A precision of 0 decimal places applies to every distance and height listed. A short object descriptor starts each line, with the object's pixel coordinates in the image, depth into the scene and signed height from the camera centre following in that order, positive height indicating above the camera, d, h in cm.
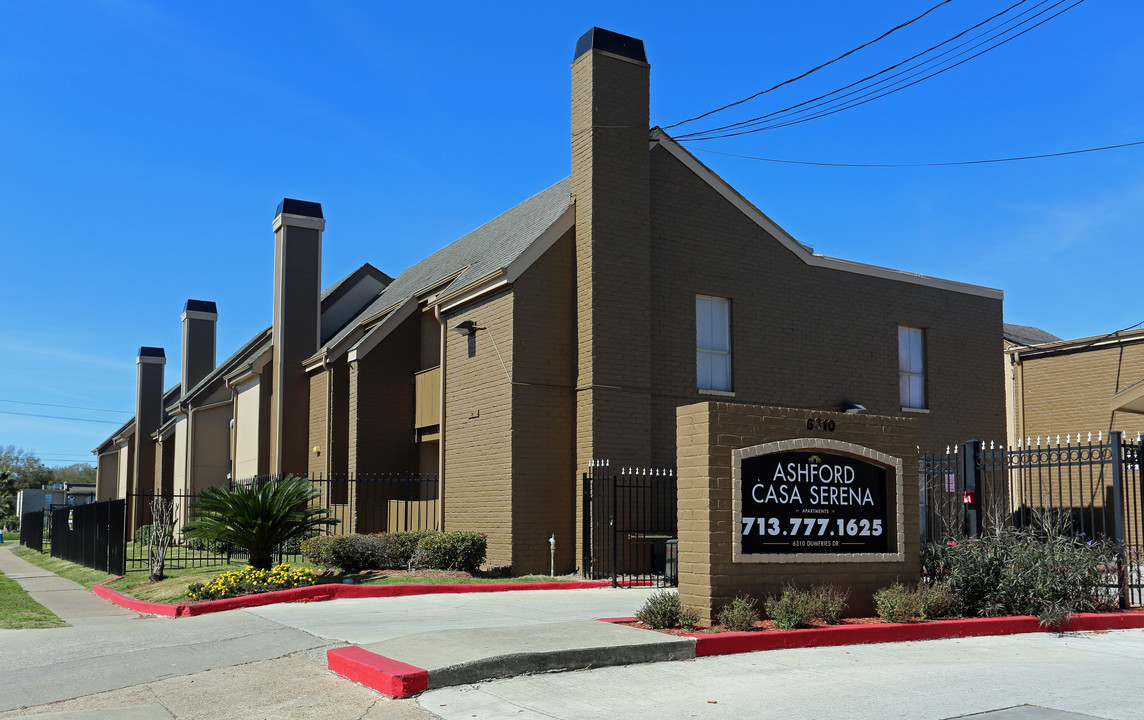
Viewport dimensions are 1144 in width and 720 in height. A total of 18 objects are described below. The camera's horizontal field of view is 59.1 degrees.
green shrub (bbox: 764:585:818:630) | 1041 -166
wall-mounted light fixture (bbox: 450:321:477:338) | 2045 +251
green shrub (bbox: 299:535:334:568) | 1788 -179
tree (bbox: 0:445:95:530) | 7184 -246
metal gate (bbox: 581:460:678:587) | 1850 -136
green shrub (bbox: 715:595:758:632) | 1020 -169
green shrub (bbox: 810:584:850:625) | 1084 -165
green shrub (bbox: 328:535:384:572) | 1761 -177
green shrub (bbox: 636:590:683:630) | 1039 -167
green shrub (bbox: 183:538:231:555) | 2346 -228
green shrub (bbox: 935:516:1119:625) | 1186 -151
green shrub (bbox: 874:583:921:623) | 1123 -174
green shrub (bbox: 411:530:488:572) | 1802 -179
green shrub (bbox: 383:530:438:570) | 1814 -173
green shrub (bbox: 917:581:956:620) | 1142 -173
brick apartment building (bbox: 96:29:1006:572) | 1938 +245
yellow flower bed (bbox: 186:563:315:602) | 1492 -195
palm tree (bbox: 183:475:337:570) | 1683 -110
